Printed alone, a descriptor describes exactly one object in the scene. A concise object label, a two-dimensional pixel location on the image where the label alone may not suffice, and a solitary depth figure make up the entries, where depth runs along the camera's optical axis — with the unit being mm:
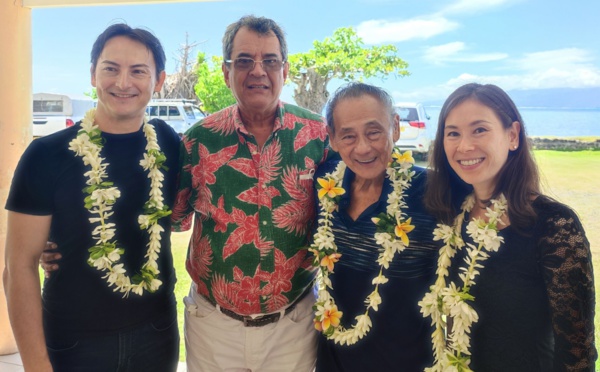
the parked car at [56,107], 7607
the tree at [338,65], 4633
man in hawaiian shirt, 1906
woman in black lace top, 1316
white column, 3135
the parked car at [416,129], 4531
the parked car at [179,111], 6129
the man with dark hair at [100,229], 1599
